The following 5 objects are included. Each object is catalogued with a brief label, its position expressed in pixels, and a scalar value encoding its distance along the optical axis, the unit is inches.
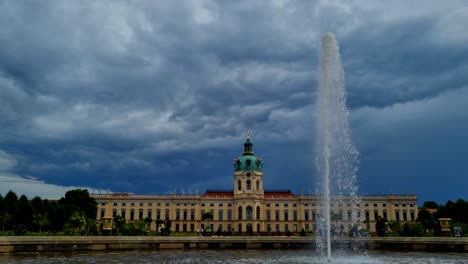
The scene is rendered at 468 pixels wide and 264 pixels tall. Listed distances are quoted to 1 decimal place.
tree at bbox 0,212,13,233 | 2386.8
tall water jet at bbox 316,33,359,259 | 1097.7
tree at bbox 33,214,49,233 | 2436.8
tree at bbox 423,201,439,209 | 5027.1
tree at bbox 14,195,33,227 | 2768.2
